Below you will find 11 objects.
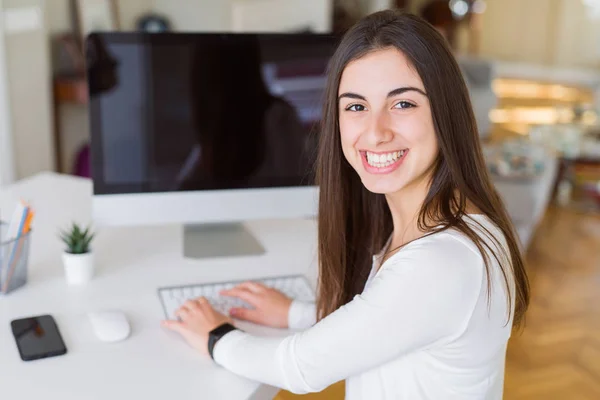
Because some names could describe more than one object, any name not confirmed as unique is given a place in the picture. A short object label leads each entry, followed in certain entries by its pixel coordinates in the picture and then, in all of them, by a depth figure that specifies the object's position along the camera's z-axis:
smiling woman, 0.93
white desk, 1.04
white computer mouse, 1.17
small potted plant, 1.38
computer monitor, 1.45
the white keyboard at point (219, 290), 1.30
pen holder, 1.31
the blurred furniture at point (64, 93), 3.47
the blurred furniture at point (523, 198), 3.31
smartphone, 1.11
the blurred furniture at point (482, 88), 5.76
